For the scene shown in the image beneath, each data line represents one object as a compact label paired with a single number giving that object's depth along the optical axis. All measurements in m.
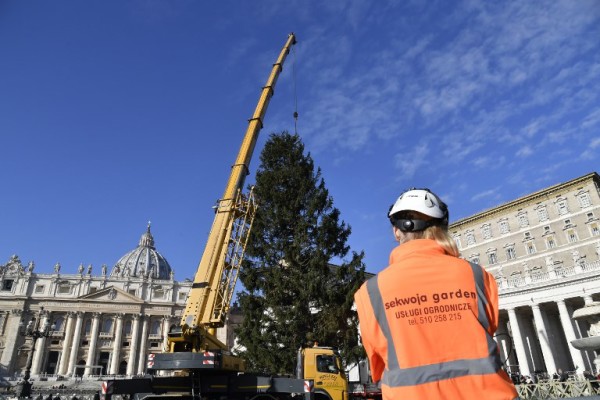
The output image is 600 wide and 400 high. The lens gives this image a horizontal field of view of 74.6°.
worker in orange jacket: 1.85
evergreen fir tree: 23.05
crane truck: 12.75
